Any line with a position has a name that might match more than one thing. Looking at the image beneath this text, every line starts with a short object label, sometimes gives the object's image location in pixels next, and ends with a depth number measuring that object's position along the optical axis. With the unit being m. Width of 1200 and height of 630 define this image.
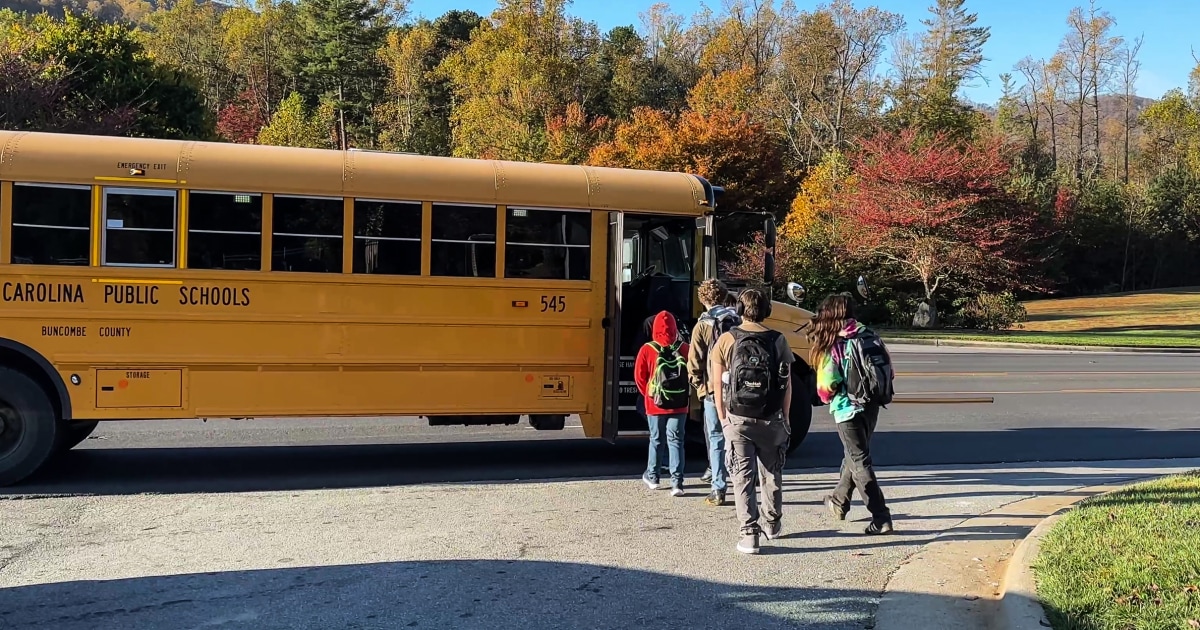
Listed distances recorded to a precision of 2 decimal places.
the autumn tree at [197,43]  67.38
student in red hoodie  7.37
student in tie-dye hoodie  6.29
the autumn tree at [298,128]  51.25
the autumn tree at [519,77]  51.00
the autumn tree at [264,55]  67.75
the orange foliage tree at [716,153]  39.31
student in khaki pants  5.87
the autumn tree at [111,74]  30.02
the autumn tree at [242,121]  60.28
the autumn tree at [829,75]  54.12
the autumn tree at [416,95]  57.75
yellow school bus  7.53
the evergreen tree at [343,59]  64.25
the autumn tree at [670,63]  63.06
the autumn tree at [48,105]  24.64
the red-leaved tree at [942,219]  32.38
